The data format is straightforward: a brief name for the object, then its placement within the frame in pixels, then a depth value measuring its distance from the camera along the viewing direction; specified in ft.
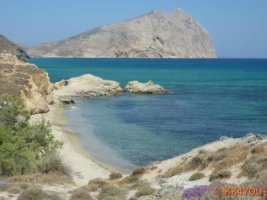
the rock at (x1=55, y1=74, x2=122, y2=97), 257.55
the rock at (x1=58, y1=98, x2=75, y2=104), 212.23
